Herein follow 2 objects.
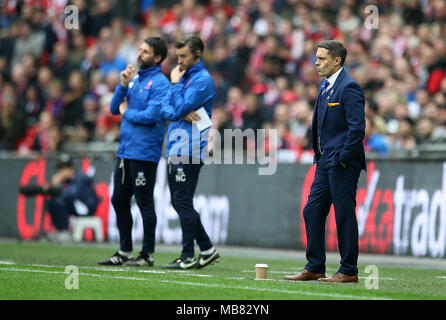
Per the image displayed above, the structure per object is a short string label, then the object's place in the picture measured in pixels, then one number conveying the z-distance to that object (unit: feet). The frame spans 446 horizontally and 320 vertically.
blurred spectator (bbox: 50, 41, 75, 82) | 73.67
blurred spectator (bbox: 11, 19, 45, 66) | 77.71
